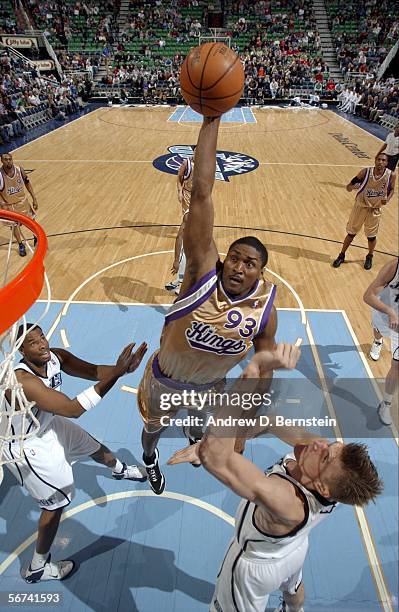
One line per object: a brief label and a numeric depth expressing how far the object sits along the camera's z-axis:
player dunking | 2.31
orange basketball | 2.53
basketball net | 2.30
